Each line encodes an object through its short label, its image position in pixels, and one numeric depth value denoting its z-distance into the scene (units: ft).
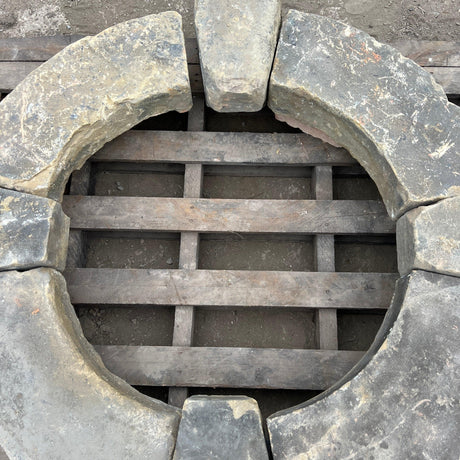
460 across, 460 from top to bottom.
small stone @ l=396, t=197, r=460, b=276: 5.79
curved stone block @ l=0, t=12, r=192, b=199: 6.24
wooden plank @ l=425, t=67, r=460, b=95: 7.41
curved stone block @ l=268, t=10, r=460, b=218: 6.10
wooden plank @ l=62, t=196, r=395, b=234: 7.14
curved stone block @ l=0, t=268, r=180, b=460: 5.45
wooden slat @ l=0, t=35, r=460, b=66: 7.49
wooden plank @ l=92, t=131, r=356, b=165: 7.39
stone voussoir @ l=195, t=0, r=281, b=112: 6.33
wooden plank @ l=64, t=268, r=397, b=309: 6.94
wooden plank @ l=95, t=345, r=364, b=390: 6.75
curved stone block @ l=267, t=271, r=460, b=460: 5.37
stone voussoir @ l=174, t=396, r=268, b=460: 5.42
